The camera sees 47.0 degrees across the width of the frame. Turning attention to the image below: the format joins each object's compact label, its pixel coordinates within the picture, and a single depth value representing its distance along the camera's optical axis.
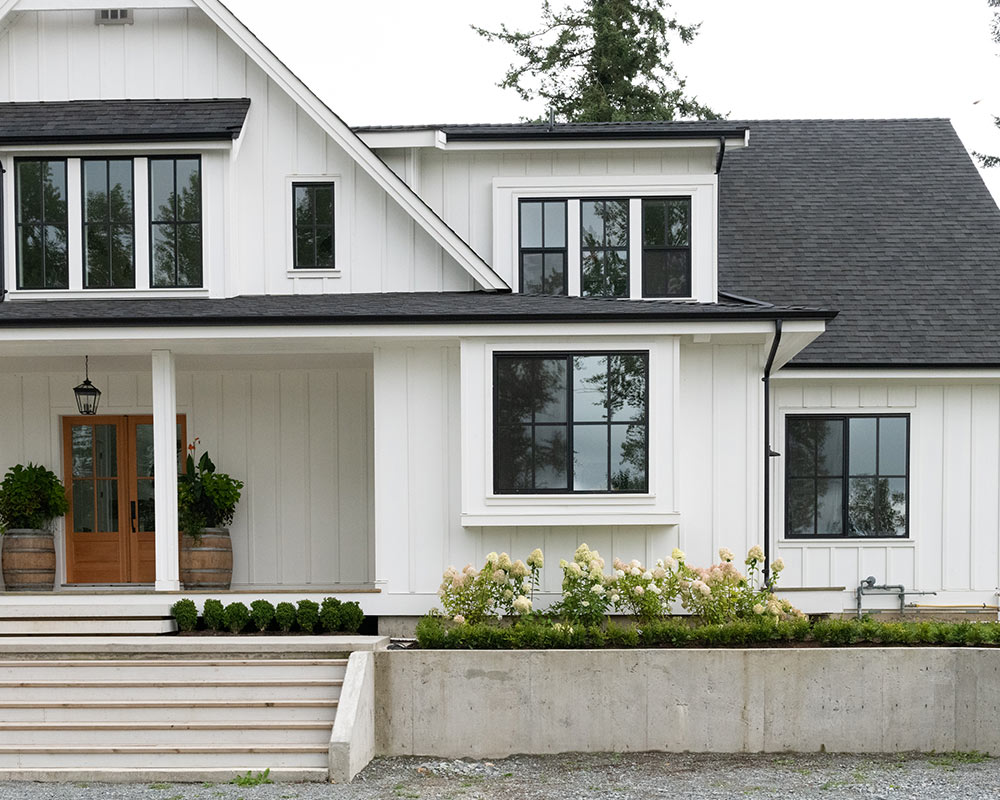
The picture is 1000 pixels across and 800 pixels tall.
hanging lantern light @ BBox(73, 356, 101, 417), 13.43
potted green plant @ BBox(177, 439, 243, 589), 12.72
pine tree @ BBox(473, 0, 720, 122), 30.28
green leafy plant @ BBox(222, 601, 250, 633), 11.49
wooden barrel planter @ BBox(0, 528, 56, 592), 12.94
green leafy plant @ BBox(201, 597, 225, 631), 11.55
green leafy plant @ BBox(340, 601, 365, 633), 11.52
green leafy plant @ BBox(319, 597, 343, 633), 11.48
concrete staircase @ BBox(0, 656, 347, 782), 9.00
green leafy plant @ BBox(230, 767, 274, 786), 8.68
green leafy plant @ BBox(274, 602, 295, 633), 11.42
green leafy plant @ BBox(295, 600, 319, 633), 11.43
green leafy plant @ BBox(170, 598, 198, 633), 11.52
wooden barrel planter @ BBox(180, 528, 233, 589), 12.70
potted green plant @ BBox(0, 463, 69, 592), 12.95
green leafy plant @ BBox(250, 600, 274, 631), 11.45
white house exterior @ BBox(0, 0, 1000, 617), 11.52
